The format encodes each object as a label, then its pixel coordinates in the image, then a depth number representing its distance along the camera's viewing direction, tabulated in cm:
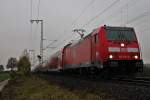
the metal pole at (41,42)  6722
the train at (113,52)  2008
